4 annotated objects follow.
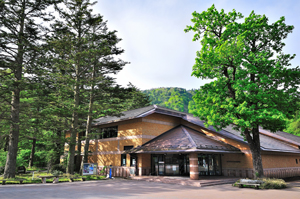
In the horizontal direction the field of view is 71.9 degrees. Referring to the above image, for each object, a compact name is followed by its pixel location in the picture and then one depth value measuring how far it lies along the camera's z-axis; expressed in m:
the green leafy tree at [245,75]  15.06
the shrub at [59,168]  24.98
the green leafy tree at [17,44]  17.03
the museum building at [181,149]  19.22
